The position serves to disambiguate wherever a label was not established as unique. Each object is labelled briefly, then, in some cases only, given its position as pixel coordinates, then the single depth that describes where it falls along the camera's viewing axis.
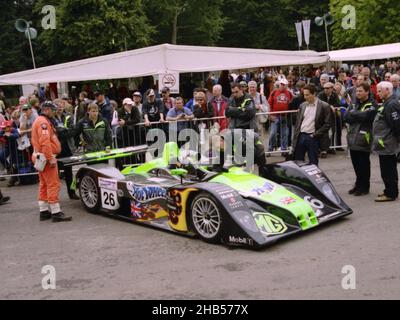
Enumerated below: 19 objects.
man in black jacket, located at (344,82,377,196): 8.44
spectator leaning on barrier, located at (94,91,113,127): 11.99
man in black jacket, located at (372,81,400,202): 7.98
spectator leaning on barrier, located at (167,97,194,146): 11.52
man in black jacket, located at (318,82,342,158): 12.14
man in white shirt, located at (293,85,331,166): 9.12
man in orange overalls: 7.91
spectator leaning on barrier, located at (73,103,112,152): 9.67
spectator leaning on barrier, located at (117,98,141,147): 11.56
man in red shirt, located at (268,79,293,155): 12.44
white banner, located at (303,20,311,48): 22.83
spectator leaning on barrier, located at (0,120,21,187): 11.38
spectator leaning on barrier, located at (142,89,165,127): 12.00
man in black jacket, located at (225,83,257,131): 10.30
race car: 6.43
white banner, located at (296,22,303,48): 24.61
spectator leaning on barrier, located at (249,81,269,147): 12.25
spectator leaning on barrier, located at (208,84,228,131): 11.92
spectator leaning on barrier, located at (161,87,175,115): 12.45
